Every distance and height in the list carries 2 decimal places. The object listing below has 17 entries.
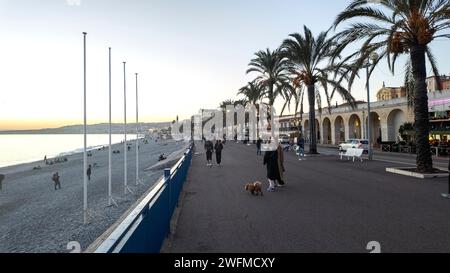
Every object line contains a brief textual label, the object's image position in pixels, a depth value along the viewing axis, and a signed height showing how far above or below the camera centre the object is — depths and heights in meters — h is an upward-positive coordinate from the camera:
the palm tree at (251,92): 50.16 +8.30
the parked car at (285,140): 33.66 +0.34
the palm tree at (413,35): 13.42 +4.51
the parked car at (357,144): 27.56 -0.22
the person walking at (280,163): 10.49 -0.66
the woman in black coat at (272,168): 10.28 -0.78
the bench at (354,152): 19.84 -0.65
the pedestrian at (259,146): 27.38 -0.23
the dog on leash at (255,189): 9.55 -1.33
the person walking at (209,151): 19.47 -0.40
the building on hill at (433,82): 50.34 +9.08
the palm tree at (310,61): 25.28 +6.45
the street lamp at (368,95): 20.03 +3.01
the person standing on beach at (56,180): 22.06 -2.20
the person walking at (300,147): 22.54 -0.32
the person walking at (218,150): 19.20 -0.35
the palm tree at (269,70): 36.75 +8.47
